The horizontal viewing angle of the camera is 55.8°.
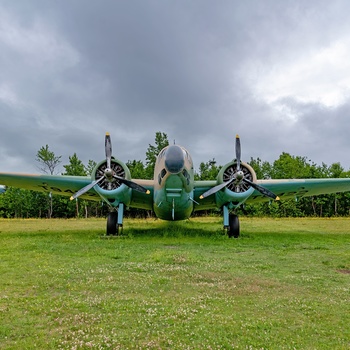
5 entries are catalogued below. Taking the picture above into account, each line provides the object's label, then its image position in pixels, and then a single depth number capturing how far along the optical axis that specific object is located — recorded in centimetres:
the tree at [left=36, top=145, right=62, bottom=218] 5688
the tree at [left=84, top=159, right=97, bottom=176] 5784
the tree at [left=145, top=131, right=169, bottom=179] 5778
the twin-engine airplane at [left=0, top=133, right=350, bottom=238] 1376
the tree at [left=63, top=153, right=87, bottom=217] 5653
